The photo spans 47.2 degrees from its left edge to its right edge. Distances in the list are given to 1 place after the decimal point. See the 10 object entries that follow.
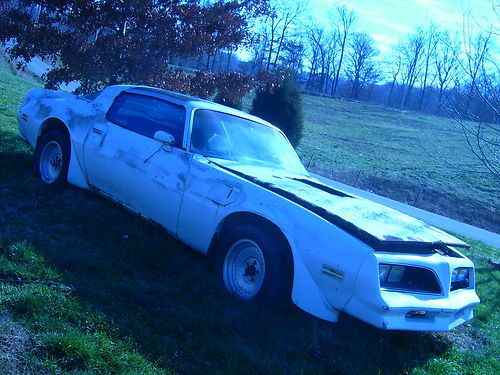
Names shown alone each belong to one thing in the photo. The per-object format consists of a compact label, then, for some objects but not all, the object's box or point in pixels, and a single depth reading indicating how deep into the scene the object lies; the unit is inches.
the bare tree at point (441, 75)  388.5
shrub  687.1
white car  162.7
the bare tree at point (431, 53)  437.9
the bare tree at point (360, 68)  3104.1
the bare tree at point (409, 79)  957.7
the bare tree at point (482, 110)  366.0
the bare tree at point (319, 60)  2923.2
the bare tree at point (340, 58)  3051.2
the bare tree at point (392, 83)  2742.1
